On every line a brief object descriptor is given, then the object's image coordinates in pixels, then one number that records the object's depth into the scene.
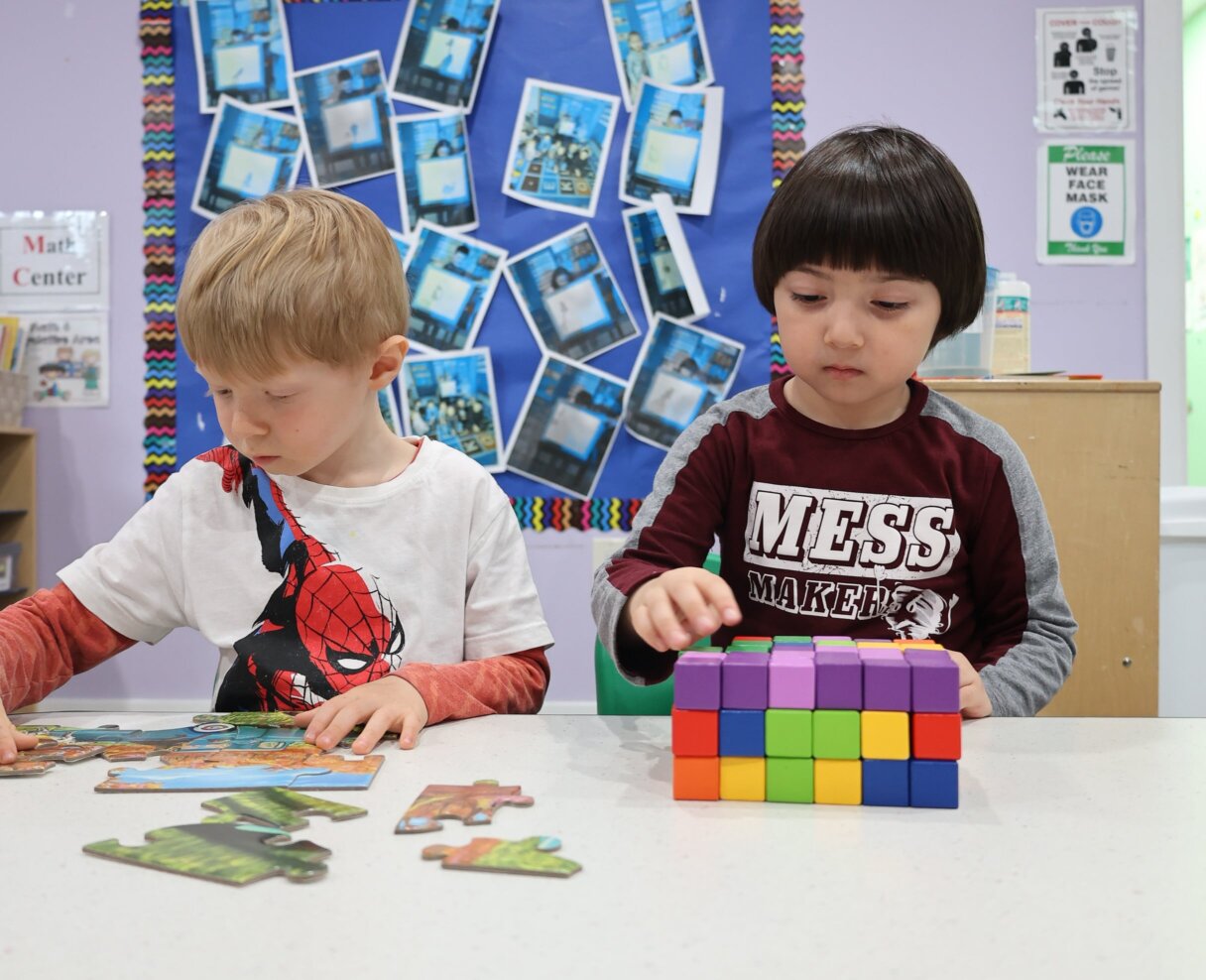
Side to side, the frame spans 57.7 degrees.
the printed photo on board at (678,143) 2.56
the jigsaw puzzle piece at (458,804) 0.58
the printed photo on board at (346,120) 2.60
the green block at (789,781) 0.64
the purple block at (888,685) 0.62
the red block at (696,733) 0.64
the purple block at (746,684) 0.63
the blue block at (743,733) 0.64
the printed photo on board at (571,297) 2.59
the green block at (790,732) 0.63
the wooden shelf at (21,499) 2.59
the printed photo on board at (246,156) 2.63
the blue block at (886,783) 0.63
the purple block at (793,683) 0.62
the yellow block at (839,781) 0.64
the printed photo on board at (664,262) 2.57
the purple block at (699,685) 0.64
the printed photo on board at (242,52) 2.60
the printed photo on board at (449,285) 2.60
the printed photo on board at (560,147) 2.57
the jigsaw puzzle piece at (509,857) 0.52
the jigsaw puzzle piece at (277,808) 0.59
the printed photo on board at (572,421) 2.61
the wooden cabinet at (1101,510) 1.70
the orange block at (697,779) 0.64
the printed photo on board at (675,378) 2.59
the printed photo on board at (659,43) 2.54
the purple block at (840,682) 0.62
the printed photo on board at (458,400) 2.62
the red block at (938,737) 0.63
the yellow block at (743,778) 0.64
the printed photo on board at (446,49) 2.57
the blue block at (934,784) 0.63
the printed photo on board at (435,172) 2.59
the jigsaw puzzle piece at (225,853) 0.52
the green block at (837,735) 0.63
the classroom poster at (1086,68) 2.53
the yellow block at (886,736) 0.63
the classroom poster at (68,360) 2.67
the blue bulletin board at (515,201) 2.56
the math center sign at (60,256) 2.67
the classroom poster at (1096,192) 2.54
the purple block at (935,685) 0.62
